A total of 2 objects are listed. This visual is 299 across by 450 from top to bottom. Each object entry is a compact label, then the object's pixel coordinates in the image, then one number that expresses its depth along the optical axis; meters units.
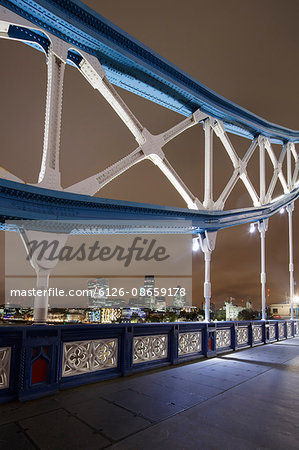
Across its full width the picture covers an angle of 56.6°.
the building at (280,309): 99.17
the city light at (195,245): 9.69
